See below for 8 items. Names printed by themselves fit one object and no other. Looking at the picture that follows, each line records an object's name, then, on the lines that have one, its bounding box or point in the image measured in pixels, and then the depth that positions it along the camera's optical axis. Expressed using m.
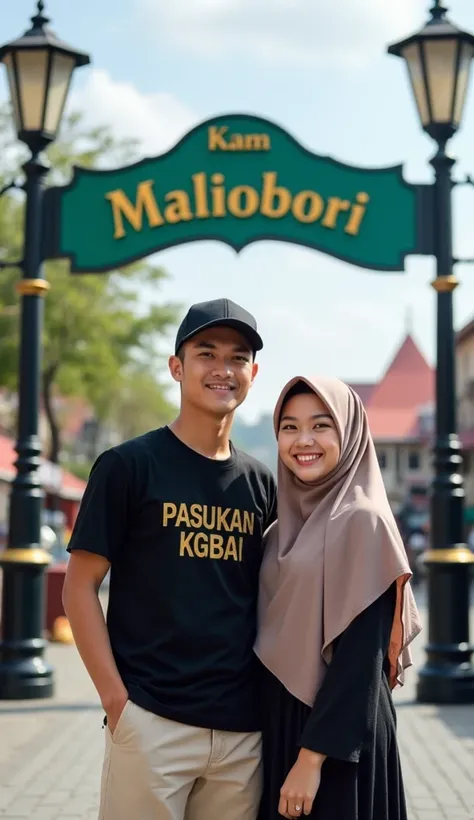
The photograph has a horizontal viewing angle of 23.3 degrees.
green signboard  8.76
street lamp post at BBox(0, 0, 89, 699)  8.29
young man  3.00
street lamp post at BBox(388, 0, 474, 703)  8.20
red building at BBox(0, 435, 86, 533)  22.23
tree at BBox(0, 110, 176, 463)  26.80
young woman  2.89
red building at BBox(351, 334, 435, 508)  75.69
